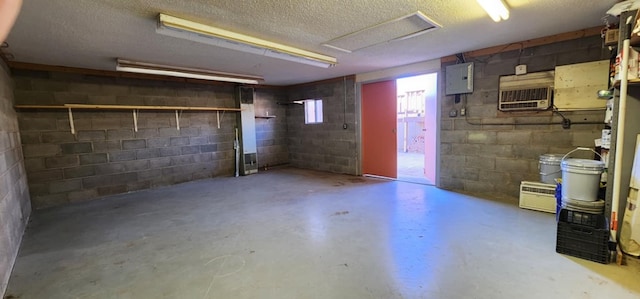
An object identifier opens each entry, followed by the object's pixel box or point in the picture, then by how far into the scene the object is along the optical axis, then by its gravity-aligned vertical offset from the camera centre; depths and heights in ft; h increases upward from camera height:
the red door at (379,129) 17.92 -0.48
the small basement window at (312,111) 22.15 +1.12
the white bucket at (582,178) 8.19 -1.97
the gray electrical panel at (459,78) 13.48 +2.05
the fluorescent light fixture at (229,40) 8.32 +3.15
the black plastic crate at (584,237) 7.22 -3.38
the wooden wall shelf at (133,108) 13.41 +1.35
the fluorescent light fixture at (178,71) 13.25 +3.24
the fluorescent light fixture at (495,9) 7.48 +3.14
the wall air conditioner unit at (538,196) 10.92 -3.32
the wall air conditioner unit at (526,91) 11.53 +1.09
